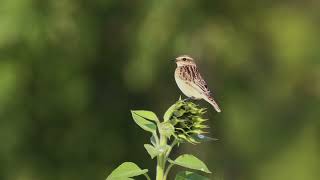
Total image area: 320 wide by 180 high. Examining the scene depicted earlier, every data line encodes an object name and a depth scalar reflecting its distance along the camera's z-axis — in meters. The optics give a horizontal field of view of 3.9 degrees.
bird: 10.24
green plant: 9.81
